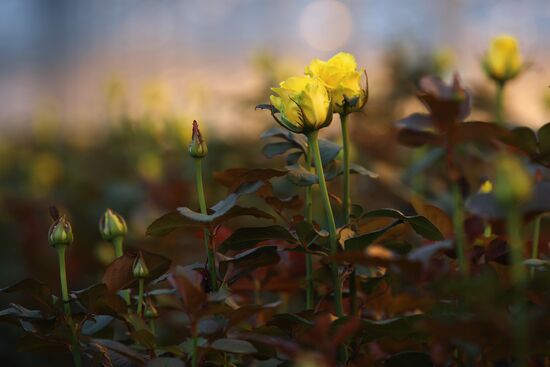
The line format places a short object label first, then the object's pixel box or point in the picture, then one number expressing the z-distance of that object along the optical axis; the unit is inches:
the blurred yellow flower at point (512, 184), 53.0
